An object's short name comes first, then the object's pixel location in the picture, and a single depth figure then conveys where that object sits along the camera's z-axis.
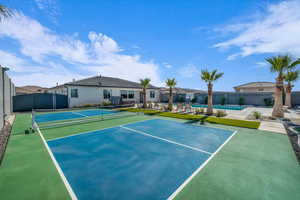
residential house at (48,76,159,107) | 17.26
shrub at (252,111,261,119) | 9.80
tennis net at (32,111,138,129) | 7.72
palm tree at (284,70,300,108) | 15.55
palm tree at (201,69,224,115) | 12.03
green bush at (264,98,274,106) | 18.31
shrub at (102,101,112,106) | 18.85
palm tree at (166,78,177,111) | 16.23
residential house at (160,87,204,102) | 25.59
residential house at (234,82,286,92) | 24.94
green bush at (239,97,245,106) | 20.31
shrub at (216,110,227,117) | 10.90
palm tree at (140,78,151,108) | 17.70
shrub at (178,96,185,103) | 26.34
